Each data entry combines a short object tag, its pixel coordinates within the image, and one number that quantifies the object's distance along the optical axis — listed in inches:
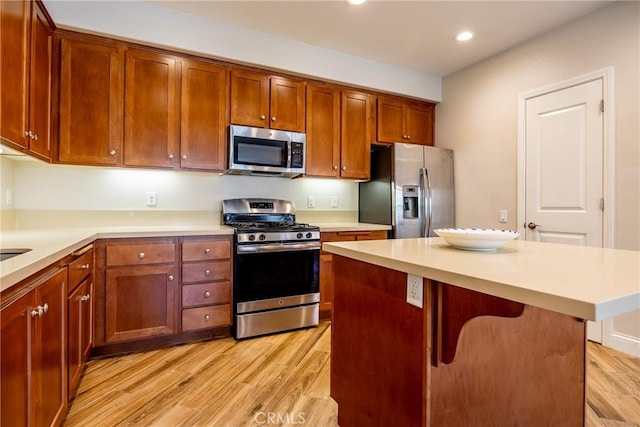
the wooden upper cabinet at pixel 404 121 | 144.5
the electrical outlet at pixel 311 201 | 142.0
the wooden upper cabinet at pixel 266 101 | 116.5
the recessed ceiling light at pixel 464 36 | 115.9
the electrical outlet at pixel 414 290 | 43.0
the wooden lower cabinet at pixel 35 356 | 38.5
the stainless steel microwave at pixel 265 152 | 114.3
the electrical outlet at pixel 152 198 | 115.1
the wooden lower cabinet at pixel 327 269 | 121.3
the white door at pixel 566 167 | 101.9
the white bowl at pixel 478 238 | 50.6
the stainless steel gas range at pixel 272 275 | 105.3
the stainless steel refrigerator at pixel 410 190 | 133.6
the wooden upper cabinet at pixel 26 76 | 65.5
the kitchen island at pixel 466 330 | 34.4
